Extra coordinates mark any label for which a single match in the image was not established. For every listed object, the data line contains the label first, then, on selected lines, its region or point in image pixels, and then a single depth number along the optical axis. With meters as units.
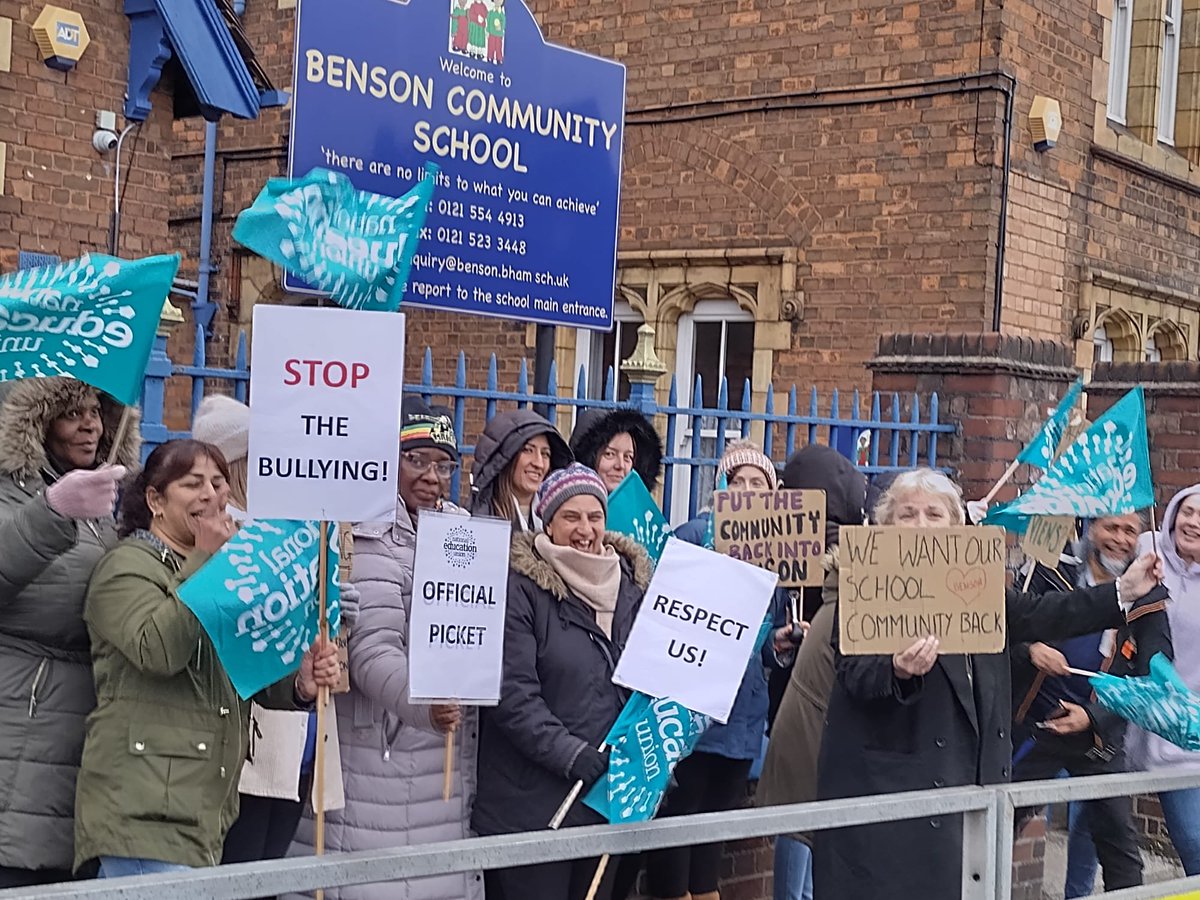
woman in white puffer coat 3.74
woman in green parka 3.19
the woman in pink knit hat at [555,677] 3.78
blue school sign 4.80
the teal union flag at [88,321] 3.22
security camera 7.62
